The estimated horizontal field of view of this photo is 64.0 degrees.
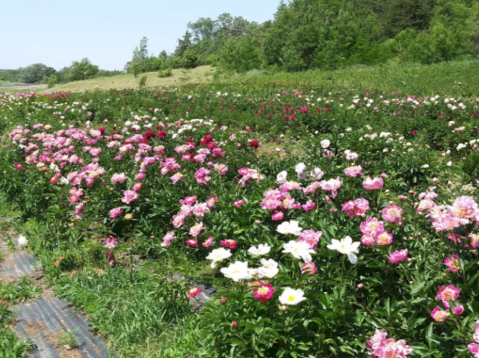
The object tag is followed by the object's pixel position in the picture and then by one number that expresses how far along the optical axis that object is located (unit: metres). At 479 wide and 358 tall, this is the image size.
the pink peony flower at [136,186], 3.66
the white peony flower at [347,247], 1.76
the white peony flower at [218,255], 2.11
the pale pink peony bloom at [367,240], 1.86
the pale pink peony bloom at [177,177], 3.54
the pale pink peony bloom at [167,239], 3.00
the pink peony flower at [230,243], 2.66
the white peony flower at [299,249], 1.79
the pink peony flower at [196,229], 2.85
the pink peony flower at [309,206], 2.54
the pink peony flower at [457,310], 1.56
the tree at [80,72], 40.31
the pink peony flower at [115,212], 3.58
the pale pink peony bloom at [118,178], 3.80
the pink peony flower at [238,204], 3.02
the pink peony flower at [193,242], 2.97
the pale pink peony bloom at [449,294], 1.66
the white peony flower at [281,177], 2.59
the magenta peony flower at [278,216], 2.44
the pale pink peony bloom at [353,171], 2.48
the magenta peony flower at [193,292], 2.42
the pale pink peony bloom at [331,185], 2.29
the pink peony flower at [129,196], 3.60
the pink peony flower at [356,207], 2.08
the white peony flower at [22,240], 3.56
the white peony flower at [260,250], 1.99
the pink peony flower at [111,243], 3.37
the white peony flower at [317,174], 2.42
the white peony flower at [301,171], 2.43
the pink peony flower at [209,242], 2.85
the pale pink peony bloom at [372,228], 1.88
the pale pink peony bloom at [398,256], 1.83
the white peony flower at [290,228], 1.98
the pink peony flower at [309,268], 1.94
